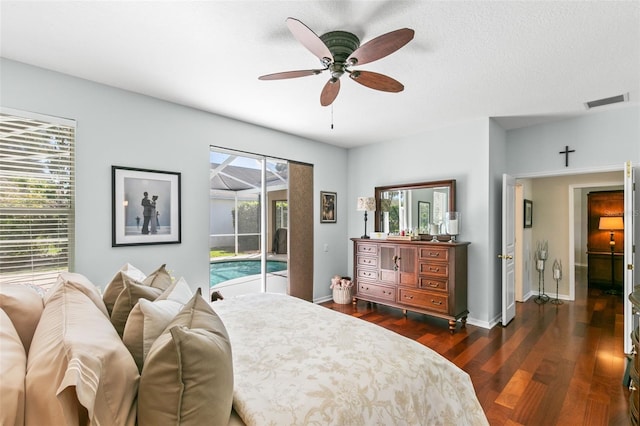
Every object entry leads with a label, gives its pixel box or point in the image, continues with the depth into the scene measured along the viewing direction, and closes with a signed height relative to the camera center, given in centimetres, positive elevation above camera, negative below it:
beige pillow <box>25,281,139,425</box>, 75 -44
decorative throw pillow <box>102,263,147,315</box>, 158 -41
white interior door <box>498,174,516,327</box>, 392 -46
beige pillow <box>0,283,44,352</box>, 110 -37
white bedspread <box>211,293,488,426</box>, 110 -69
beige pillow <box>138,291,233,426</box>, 87 -51
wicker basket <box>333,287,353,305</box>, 493 -135
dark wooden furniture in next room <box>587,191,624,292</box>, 573 -56
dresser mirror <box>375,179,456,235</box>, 427 +12
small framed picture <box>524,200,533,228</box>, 530 +1
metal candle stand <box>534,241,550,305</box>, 511 -94
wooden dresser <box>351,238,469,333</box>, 378 -86
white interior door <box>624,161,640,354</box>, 302 -35
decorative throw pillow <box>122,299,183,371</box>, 111 -44
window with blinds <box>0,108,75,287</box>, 242 +14
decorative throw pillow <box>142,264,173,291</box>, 179 -41
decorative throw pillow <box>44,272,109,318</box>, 135 -35
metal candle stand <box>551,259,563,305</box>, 496 -98
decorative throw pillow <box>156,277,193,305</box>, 153 -43
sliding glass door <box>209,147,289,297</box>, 393 -13
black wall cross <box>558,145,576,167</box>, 391 +80
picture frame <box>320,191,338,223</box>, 507 +12
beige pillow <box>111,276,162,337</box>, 136 -41
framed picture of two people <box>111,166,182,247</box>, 295 +7
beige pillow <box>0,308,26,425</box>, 69 -41
